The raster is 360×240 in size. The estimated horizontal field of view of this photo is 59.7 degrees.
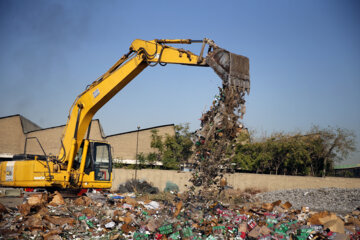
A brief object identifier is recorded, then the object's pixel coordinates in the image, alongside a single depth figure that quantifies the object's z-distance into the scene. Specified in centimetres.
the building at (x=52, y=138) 2419
